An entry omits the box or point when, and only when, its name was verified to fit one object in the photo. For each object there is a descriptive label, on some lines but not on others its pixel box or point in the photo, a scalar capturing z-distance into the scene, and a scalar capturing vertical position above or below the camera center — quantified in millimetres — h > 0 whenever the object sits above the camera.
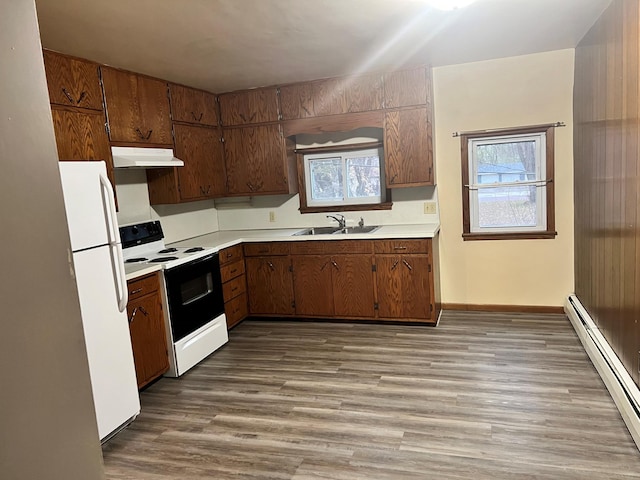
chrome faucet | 4625 -389
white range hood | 3369 +306
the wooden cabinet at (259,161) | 4538 +269
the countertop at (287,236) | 3986 -466
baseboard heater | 2287 -1214
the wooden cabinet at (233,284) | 4125 -859
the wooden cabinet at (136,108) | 3342 +691
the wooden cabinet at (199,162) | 4129 +288
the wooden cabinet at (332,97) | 4164 +789
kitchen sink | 4449 -469
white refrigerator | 2365 -460
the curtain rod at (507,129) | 3947 +345
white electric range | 3346 -755
